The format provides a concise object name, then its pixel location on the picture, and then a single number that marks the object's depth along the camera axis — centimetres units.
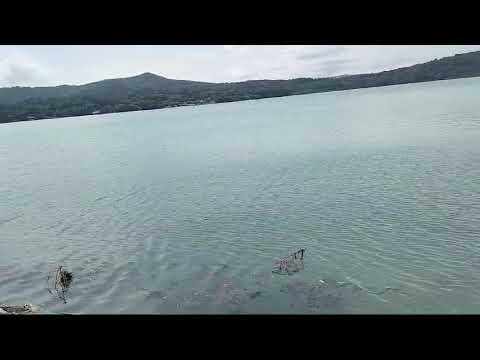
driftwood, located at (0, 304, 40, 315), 1242
